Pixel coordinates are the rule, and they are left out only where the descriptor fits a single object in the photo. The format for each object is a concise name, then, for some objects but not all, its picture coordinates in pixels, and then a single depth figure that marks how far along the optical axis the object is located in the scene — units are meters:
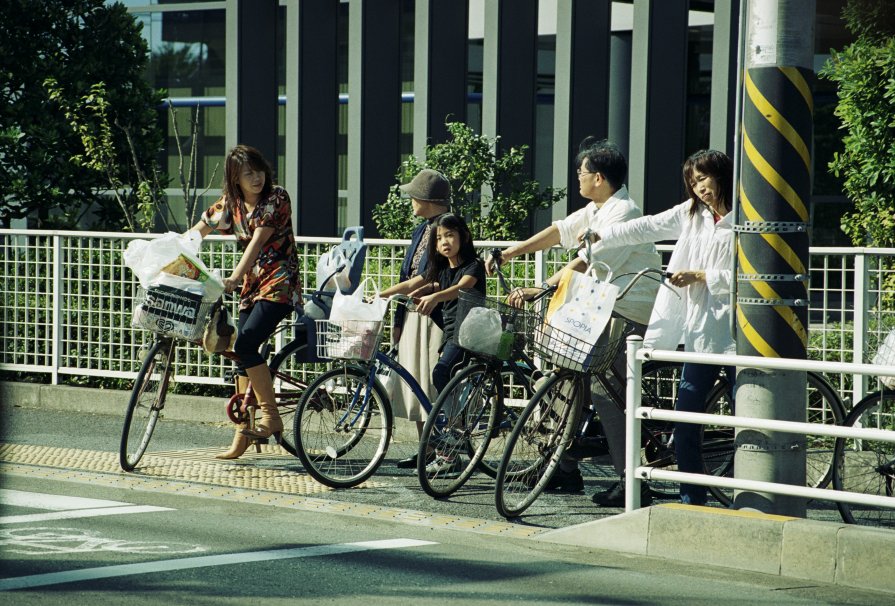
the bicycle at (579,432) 13.65
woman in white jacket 13.16
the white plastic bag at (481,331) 13.95
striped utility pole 11.87
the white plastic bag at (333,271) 16.06
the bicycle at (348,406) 14.94
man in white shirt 14.12
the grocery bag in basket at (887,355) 13.04
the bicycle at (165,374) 15.52
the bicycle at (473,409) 14.00
